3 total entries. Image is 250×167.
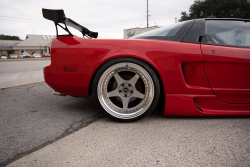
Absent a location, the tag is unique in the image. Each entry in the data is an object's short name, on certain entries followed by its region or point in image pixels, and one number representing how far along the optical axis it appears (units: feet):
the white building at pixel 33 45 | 174.91
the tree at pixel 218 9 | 79.57
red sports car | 5.65
